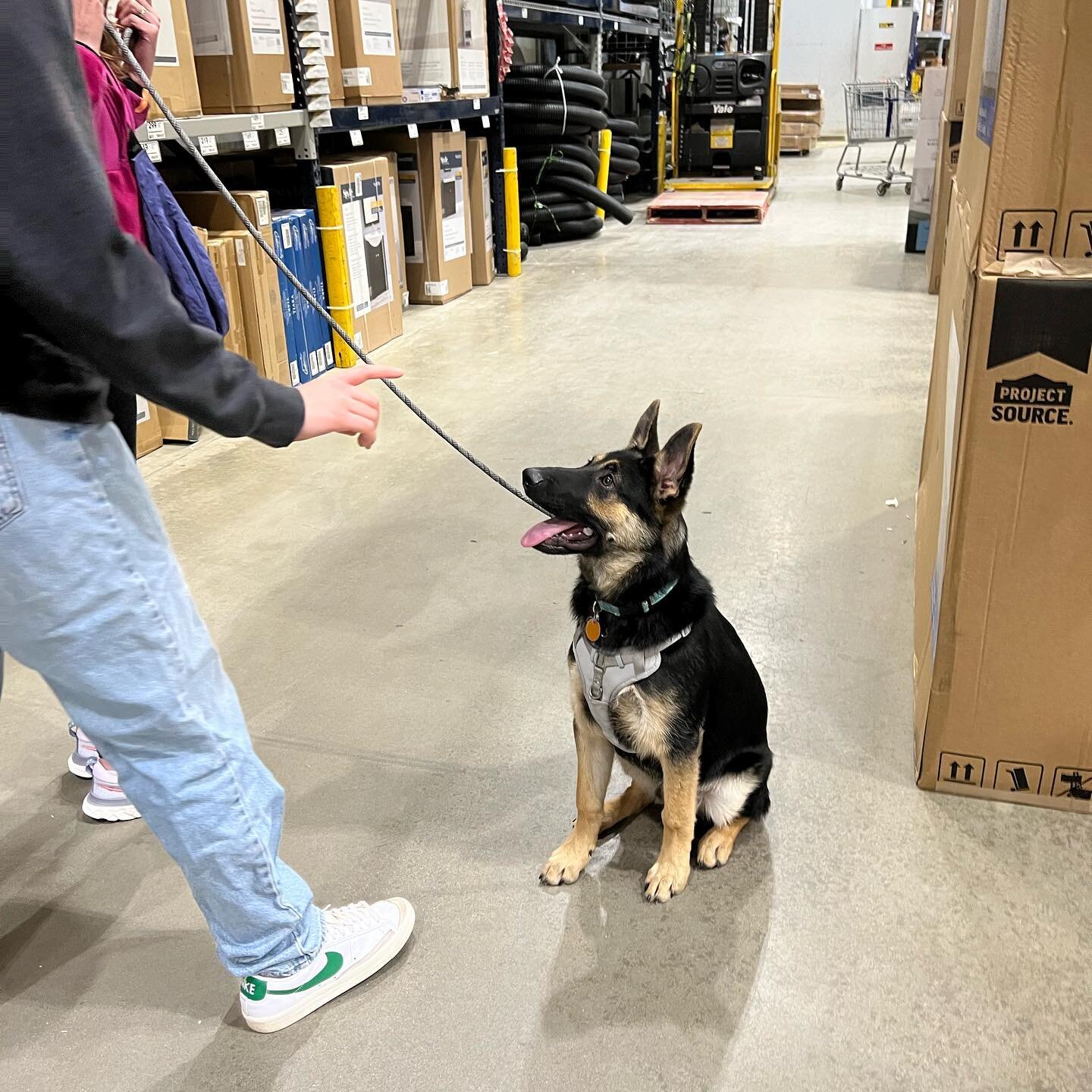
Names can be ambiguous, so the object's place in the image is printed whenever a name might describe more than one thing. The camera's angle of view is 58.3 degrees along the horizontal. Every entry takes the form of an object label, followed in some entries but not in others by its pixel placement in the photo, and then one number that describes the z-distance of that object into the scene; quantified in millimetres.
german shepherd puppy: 1502
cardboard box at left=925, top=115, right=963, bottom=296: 4922
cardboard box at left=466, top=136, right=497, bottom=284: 5887
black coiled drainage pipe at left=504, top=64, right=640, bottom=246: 6898
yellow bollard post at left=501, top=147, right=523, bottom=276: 6281
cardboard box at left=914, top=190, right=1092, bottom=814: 1501
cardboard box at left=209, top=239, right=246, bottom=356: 3631
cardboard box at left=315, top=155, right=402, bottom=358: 4305
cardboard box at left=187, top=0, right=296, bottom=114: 3605
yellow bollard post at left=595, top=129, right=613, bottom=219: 8008
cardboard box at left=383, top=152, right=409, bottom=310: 5035
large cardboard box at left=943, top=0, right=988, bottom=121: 4191
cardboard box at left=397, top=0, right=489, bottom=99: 5176
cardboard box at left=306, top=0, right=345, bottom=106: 4004
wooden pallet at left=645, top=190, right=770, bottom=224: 8273
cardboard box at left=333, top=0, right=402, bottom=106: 4328
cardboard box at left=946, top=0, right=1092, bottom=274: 1370
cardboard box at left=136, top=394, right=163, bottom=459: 3510
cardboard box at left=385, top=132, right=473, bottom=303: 5328
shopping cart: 10500
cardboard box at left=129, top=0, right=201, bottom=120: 3170
